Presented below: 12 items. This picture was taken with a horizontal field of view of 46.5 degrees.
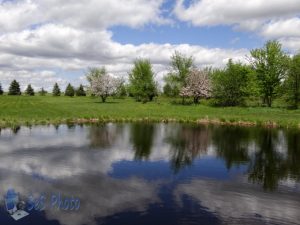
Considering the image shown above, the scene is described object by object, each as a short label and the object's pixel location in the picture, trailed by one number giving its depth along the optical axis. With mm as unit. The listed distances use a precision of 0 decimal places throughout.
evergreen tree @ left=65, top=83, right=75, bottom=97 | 163250
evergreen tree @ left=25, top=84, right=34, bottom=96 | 166875
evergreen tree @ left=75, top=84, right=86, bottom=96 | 166000
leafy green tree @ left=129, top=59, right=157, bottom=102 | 108188
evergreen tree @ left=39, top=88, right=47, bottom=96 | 182600
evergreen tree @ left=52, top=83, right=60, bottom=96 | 172750
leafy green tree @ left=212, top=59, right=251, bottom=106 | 84188
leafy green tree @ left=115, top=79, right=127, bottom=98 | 121319
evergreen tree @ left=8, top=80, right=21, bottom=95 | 154125
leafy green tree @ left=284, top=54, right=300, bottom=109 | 74000
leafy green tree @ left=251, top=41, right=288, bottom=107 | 79312
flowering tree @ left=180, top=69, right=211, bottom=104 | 92000
